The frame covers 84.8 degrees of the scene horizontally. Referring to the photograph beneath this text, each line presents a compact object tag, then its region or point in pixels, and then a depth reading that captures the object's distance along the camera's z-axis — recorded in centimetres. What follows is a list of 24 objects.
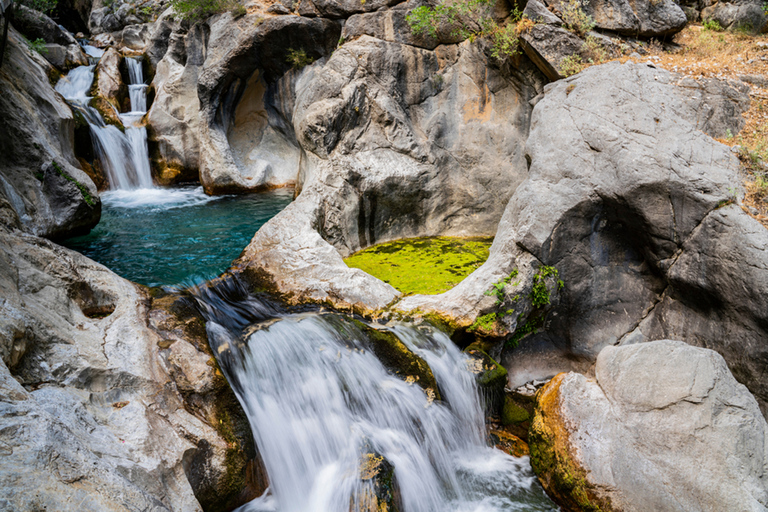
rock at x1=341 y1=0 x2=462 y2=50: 962
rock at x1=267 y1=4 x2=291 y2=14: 1084
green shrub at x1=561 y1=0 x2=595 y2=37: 791
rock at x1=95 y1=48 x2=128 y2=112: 1422
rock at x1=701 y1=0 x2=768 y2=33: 848
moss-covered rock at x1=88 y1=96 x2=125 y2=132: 1288
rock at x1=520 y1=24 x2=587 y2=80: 792
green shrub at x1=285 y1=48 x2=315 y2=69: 1114
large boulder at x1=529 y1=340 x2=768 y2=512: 412
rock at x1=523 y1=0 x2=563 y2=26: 805
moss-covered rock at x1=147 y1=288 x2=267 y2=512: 390
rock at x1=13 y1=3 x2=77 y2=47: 1452
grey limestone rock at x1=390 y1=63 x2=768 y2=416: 550
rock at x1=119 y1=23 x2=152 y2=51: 1841
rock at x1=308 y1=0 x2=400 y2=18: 984
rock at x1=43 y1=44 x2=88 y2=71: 1451
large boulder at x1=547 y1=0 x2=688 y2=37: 809
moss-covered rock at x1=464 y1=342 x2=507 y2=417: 568
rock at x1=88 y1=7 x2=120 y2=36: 1930
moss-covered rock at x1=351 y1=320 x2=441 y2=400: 548
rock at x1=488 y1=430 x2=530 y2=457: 544
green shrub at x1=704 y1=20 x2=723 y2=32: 877
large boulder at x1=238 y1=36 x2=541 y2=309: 888
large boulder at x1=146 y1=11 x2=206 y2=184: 1340
